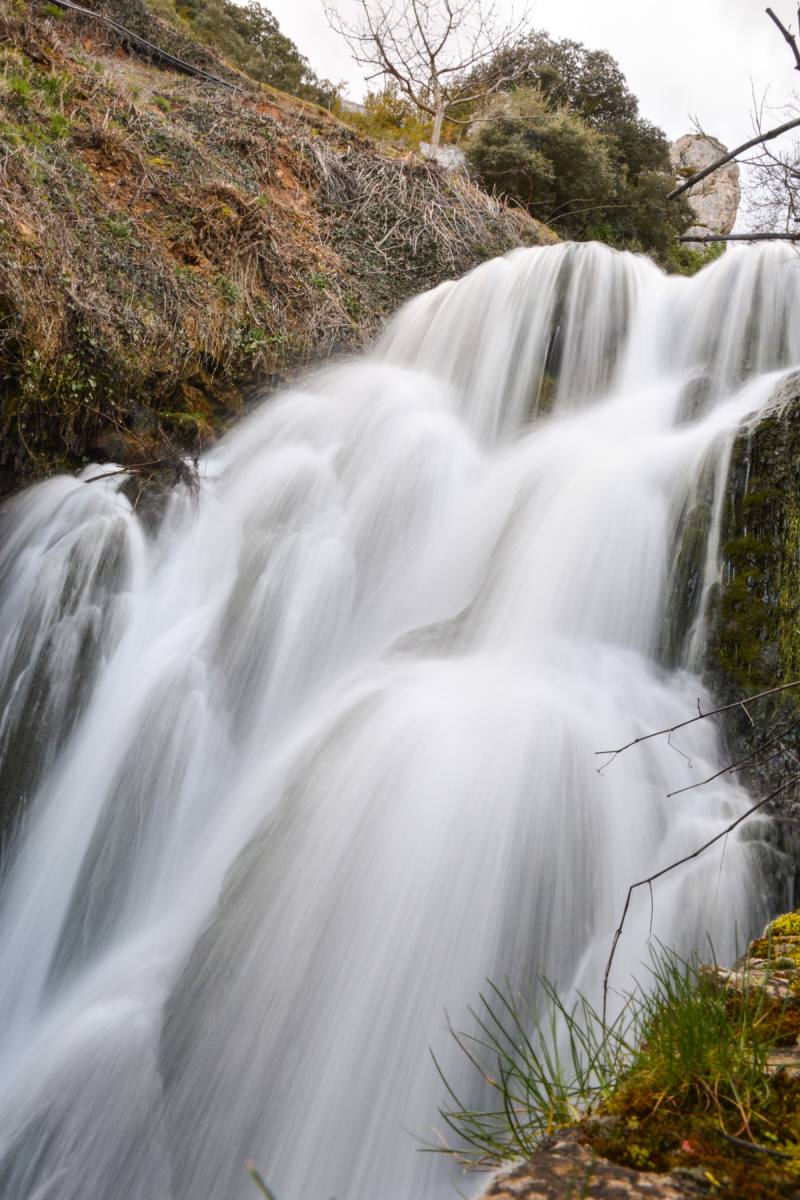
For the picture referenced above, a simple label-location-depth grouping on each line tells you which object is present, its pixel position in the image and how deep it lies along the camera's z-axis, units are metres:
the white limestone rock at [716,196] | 22.27
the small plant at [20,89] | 7.50
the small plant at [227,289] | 7.94
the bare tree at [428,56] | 14.25
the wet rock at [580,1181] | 1.15
